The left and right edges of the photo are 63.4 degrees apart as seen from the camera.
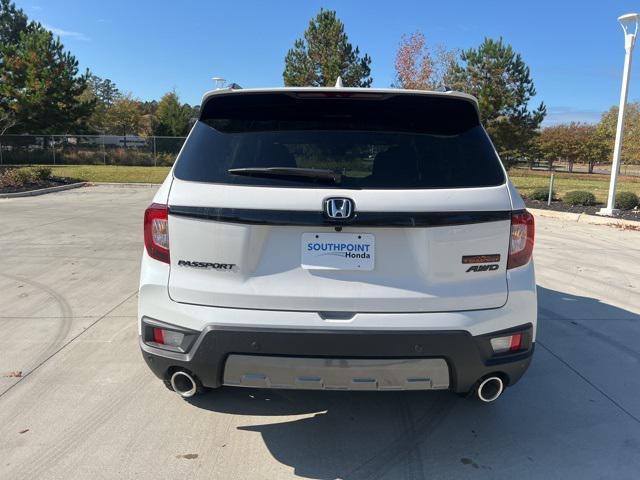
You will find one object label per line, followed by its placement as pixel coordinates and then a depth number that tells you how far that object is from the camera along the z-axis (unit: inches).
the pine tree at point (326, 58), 1229.7
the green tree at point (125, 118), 2207.2
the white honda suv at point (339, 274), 93.3
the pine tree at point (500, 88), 1120.8
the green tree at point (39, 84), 1263.5
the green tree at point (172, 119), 1859.0
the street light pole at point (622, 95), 499.5
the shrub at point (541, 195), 619.8
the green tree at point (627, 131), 1759.4
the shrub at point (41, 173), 733.3
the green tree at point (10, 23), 1780.3
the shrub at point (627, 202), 538.6
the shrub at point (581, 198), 571.8
